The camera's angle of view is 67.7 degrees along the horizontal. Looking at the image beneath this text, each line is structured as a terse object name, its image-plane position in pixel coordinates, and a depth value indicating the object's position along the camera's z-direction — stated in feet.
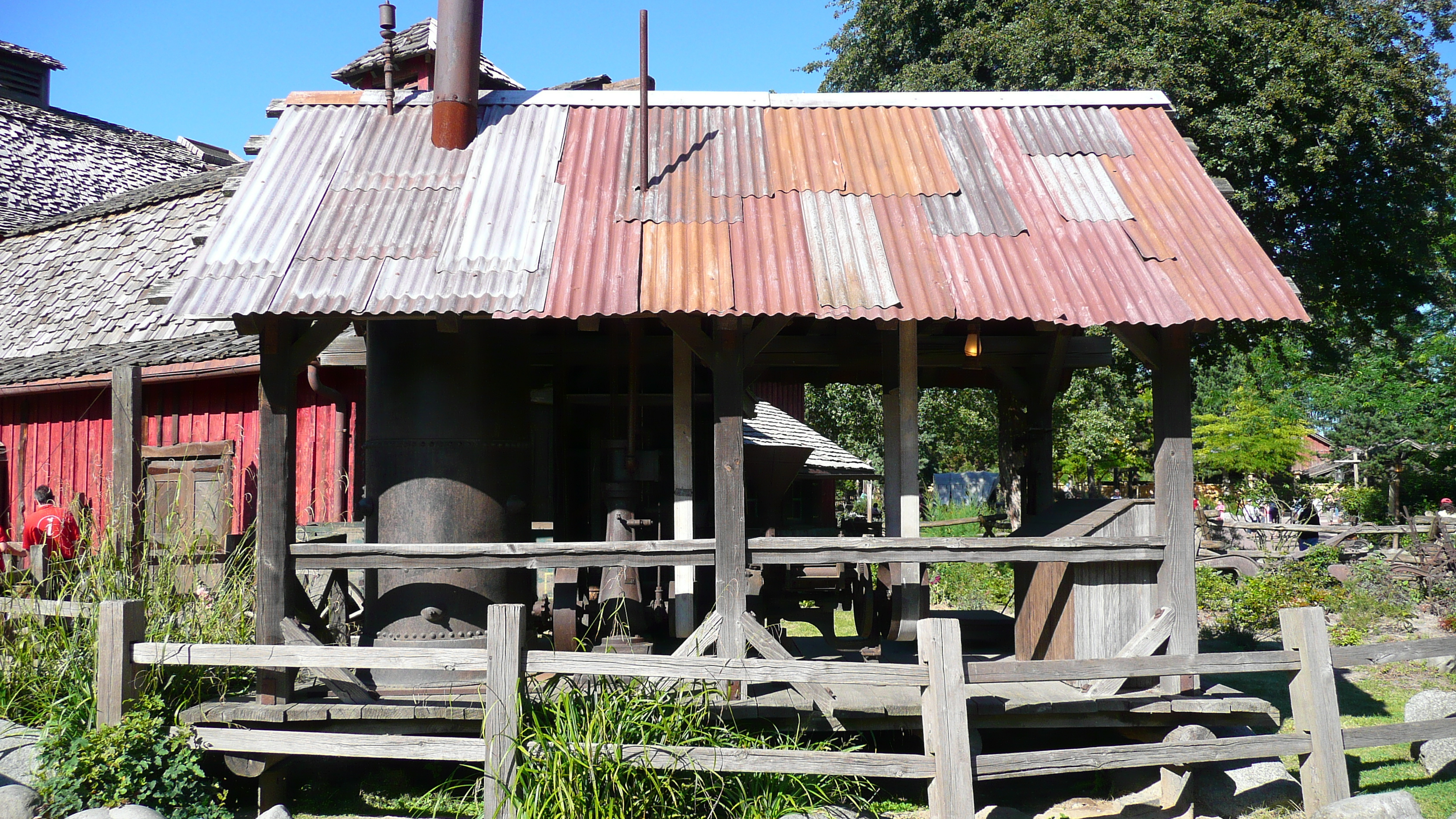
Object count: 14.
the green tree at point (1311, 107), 48.78
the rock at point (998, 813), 20.53
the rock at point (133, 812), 17.77
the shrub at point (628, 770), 17.57
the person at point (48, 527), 27.84
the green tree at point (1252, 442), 95.91
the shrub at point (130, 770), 18.67
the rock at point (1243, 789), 21.15
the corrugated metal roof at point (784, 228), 20.56
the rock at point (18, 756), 19.56
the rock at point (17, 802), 18.19
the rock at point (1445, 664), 33.68
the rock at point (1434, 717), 22.98
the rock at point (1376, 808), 18.49
